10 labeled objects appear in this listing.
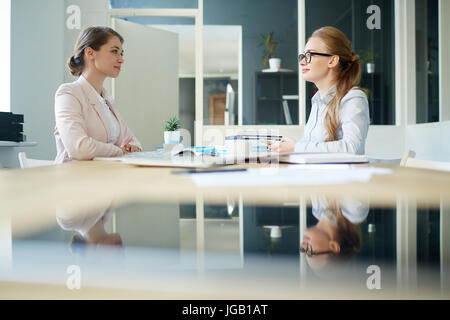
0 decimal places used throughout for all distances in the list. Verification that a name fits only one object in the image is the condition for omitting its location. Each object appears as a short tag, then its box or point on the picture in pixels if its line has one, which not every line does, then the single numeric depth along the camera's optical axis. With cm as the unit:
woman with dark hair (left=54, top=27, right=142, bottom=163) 167
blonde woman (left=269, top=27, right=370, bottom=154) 180
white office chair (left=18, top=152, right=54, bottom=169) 159
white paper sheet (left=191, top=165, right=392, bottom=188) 57
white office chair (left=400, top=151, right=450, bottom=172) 118
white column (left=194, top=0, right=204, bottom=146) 488
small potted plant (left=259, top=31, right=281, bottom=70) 491
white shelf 342
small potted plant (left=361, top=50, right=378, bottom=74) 486
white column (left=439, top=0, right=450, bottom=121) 376
